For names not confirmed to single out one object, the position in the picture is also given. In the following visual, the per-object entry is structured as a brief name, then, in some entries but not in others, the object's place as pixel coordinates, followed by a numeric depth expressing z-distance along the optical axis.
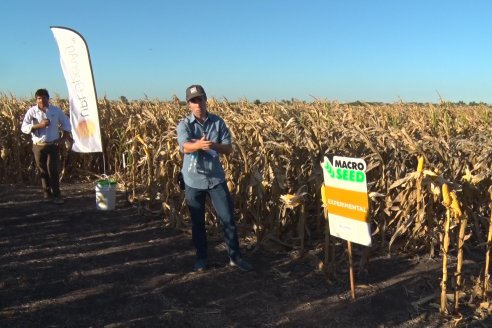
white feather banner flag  7.85
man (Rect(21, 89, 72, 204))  8.20
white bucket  7.84
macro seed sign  4.19
